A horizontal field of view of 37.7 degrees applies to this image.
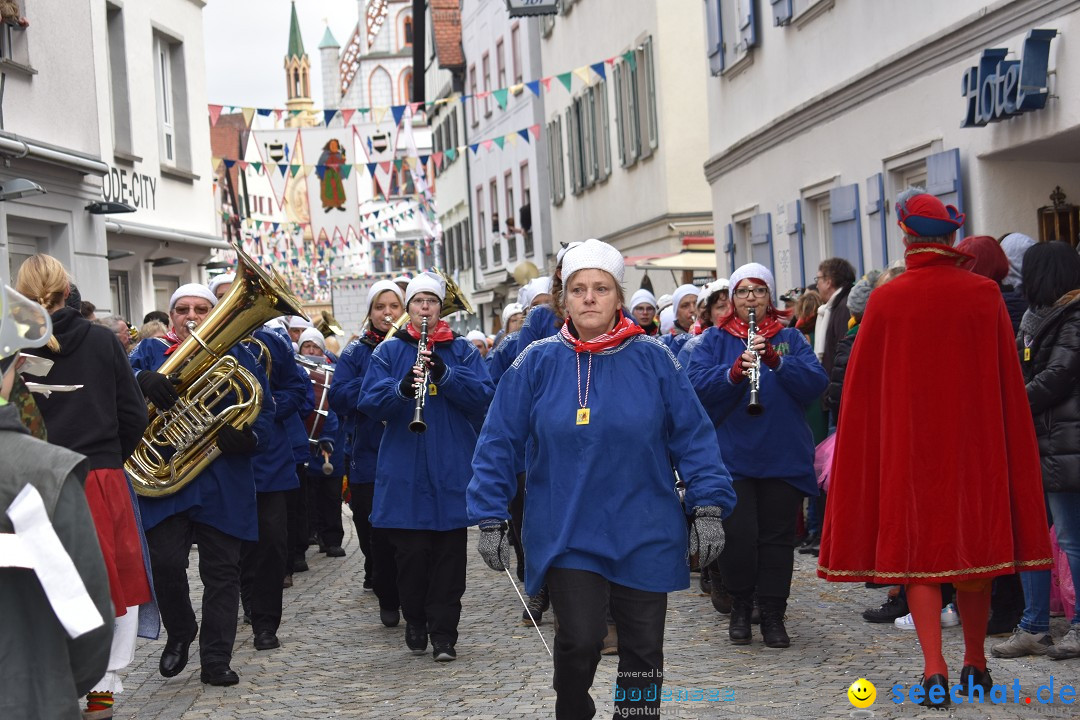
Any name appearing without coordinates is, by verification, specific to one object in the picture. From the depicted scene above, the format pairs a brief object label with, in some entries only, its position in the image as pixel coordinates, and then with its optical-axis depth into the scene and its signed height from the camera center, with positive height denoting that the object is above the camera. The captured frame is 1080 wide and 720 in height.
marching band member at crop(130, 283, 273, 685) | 7.63 -0.87
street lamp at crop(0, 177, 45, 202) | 14.50 +1.72
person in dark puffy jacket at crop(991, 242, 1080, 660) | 6.86 -0.42
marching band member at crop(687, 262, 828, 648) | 7.89 -0.68
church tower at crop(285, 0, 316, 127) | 150.12 +27.25
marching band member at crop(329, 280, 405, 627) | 9.01 -0.44
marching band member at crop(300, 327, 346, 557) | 13.15 -1.03
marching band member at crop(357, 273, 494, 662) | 8.09 -0.69
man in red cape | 6.21 -0.52
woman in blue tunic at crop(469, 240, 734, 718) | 5.28 -0.51
